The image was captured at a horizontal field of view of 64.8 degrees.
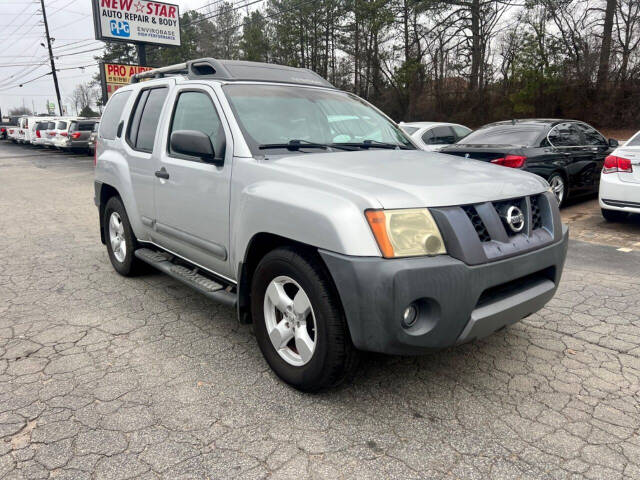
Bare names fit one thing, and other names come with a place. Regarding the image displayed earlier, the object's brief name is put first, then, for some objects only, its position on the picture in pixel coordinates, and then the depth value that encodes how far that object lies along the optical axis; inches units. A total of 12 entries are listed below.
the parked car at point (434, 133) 443.2
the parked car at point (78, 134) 968.9
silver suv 97.2
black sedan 294.0
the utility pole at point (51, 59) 1804.9
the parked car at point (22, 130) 1326.3
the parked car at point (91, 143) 909.1
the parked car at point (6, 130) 1631.3
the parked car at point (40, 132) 1141.4
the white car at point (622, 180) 261.7
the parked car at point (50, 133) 1058.8
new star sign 735.7
